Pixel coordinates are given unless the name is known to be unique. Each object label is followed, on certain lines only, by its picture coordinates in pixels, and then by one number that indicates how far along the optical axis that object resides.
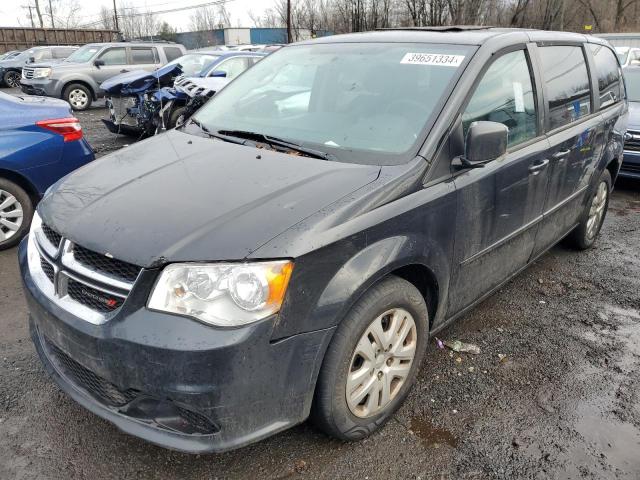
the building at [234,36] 59.09
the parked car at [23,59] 20.50
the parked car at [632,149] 6.78
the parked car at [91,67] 14.67
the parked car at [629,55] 11.77
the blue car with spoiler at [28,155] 4.50
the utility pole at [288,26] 32.82
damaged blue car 8.55
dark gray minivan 1.89
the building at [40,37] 32.16
